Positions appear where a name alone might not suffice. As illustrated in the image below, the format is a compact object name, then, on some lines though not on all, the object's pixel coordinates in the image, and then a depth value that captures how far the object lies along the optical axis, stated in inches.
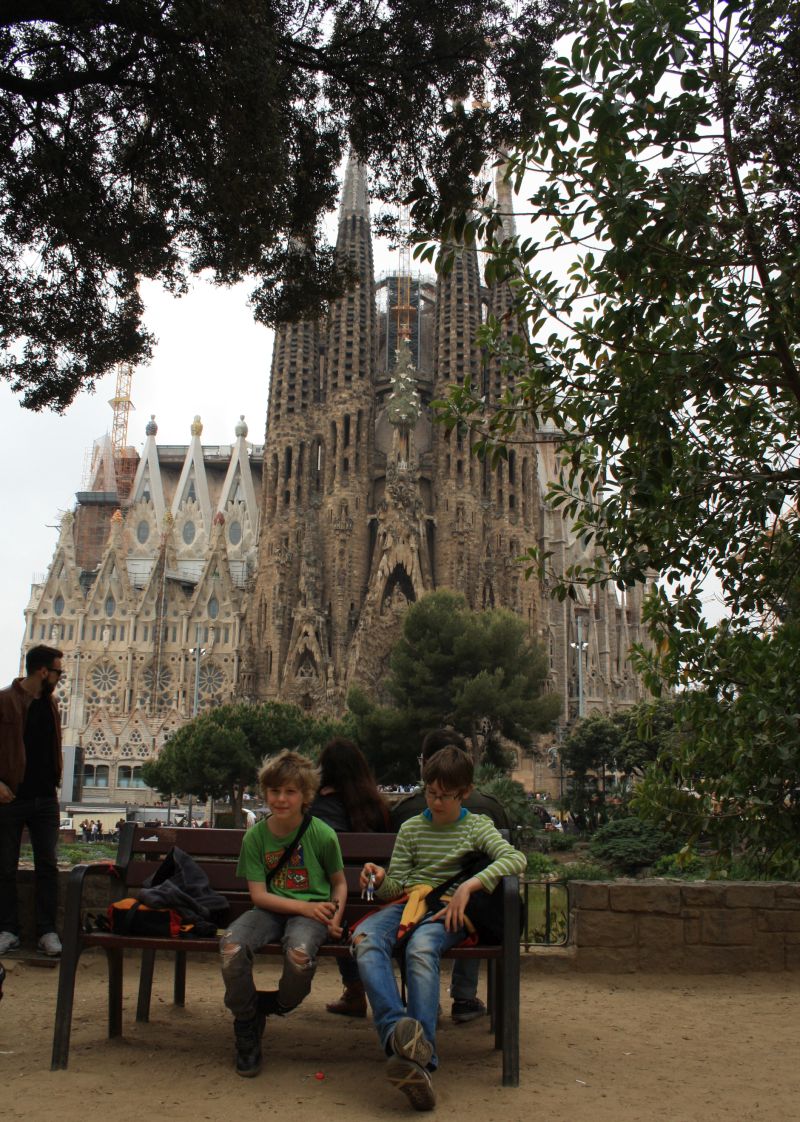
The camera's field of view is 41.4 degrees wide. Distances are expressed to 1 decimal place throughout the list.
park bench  156.6
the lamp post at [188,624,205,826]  2010.5
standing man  224.1
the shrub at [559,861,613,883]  635.9
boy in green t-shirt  154.3
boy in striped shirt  138.1
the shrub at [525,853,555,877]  746.9
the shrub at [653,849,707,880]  658.8
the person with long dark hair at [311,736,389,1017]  200.5
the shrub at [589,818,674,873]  776.9
